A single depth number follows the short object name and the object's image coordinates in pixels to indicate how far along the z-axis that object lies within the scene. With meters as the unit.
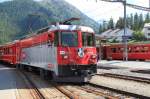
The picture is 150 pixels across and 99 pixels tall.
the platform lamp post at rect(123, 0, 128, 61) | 45.53
